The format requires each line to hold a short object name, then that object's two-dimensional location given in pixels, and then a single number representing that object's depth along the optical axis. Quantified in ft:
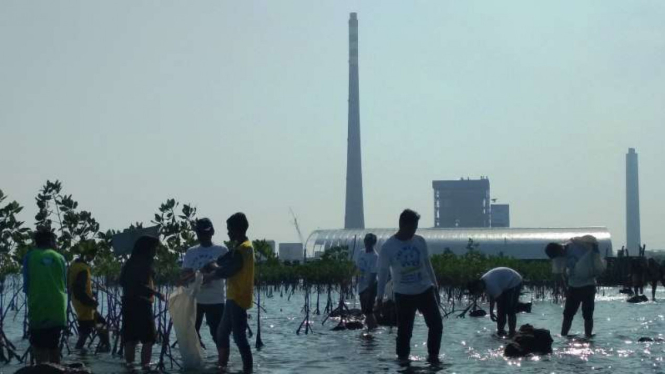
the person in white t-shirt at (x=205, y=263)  46.19
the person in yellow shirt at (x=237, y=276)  40.70
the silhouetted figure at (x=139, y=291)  43.19
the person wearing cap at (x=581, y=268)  57.00
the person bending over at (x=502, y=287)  59.72
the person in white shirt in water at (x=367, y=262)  69.00
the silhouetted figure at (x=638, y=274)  154.51
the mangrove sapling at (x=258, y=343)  59.84
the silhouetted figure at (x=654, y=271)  147.95
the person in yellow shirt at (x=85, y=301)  45.68
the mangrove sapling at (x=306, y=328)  73.31
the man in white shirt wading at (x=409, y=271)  45.09
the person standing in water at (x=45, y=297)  38.78
